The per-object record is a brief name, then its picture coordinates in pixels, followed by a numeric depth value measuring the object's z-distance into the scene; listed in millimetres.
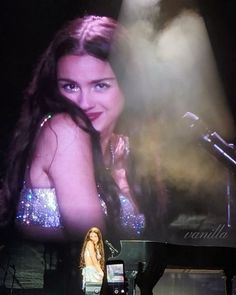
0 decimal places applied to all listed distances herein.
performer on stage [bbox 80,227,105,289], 14141
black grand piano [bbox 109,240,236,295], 9269
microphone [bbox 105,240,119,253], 15086
